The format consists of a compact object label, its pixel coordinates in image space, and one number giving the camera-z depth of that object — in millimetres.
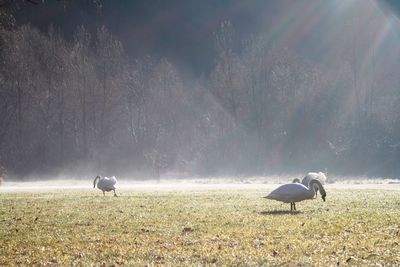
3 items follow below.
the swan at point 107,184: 34125
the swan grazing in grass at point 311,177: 32419
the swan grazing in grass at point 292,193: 21109
